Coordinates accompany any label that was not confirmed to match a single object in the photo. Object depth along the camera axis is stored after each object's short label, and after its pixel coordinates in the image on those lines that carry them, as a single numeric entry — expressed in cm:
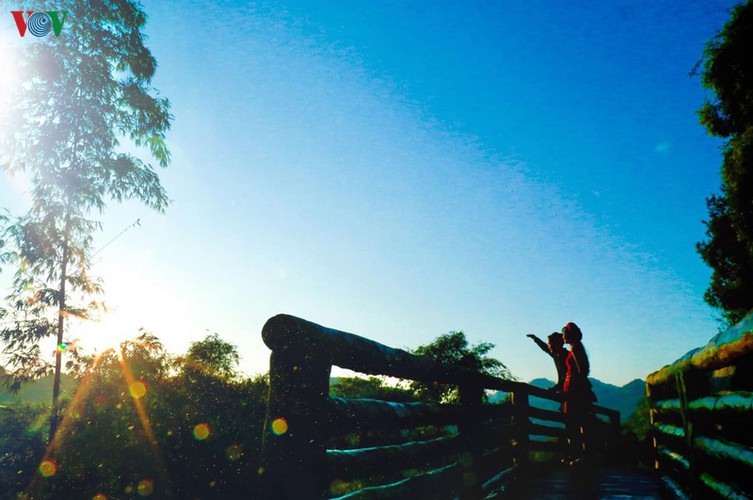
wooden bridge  164
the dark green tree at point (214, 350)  3353
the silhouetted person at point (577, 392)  723
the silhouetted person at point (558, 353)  852
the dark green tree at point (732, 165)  1152
